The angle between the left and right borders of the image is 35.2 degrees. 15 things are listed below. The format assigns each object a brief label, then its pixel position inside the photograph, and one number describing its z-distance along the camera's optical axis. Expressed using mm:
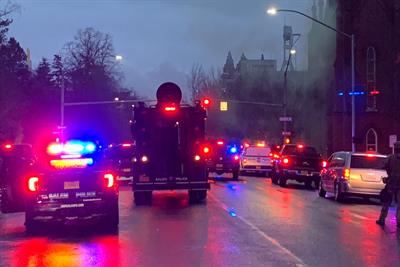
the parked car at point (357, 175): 19766
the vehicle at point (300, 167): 27656
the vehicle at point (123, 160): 26947
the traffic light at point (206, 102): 36312
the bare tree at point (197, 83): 78875
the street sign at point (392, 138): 26172
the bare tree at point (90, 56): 85812
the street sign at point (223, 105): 47688
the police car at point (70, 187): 12000
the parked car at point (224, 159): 31944
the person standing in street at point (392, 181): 13726
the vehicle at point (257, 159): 37062
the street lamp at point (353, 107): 29869
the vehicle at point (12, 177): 14492
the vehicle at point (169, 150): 18578
